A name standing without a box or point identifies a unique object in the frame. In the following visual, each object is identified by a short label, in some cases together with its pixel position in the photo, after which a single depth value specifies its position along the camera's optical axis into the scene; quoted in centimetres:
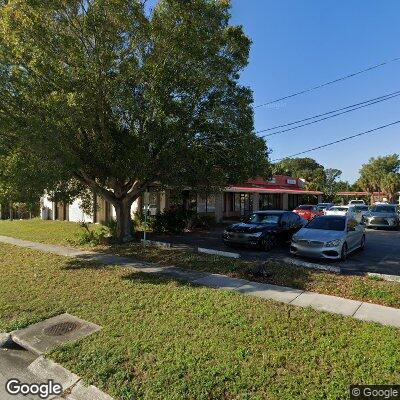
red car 2632
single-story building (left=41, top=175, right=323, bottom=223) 2289
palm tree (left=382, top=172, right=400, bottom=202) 6921
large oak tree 1005
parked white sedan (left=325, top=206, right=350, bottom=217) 2592
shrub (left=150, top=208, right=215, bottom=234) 1909
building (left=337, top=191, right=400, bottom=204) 7157
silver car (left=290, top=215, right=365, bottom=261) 1066
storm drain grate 581
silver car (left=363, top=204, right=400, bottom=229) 2267
